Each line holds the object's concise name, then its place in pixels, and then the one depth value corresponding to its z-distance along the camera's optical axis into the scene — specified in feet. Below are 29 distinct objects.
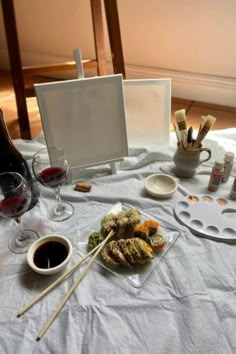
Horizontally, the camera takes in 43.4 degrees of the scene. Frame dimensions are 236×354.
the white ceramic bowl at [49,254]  2.05
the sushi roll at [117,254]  2.09
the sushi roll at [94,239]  2.25
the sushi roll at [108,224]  2.31
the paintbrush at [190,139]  2.93
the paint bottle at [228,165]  2.87
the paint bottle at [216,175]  2.78
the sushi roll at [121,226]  2.32
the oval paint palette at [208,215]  2.43
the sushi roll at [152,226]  2.34
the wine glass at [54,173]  2.44
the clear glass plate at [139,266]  2.09
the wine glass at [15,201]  2.12
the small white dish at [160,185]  2.80
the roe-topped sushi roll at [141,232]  2.26
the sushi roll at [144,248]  2.09
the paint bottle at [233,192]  2.77
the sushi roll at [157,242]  2.24
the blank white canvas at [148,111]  3.36
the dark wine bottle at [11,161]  2.54
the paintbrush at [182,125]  2.91
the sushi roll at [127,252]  2.09
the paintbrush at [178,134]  3.00
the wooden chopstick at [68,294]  1.76
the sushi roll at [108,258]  2.11
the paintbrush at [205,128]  2.79
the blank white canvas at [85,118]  2.76
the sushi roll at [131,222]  2.33
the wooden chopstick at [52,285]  1.87
